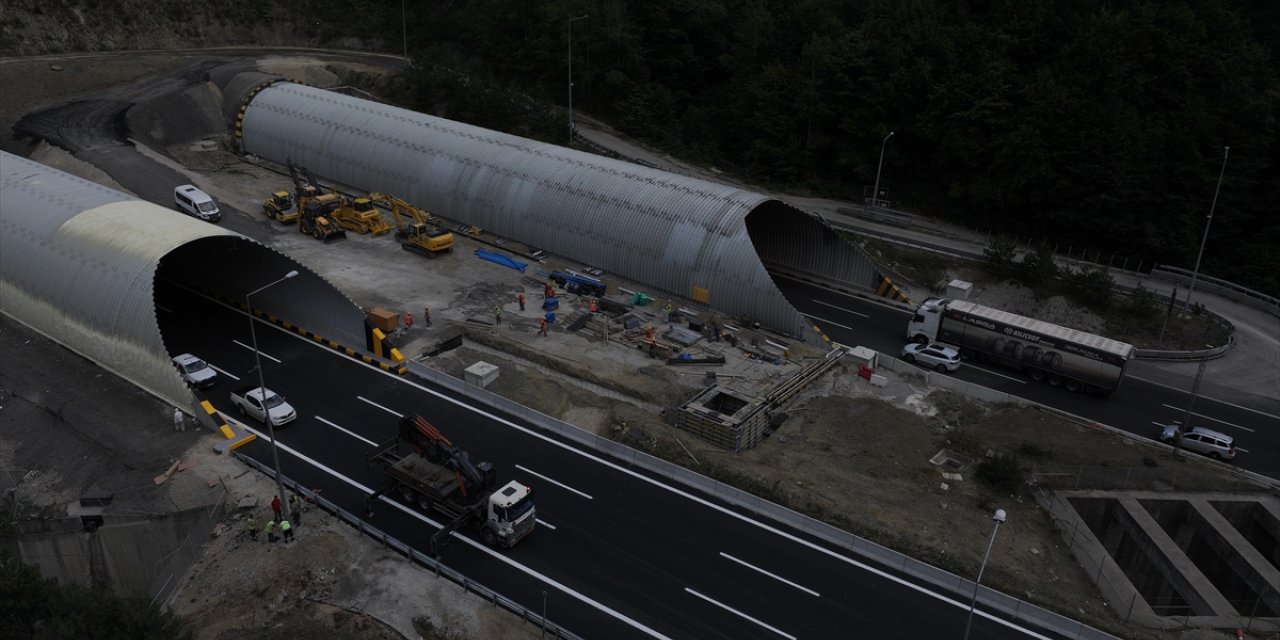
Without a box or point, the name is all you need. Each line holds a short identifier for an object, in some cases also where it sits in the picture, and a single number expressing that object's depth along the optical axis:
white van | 58.28
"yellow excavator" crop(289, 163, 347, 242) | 57.28
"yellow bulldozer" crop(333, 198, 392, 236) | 58.88
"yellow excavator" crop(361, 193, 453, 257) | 55.47
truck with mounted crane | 29.83
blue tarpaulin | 54.67
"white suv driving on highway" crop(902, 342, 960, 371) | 45.78
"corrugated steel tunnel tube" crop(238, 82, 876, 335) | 49.47
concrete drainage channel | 32.34
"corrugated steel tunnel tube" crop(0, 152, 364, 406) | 38.28
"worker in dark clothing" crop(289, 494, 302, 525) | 30.69
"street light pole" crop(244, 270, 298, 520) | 29.95
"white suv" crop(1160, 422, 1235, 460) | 39.22
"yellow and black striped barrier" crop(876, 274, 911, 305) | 54.25
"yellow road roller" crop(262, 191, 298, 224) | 59.78
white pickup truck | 36.88
